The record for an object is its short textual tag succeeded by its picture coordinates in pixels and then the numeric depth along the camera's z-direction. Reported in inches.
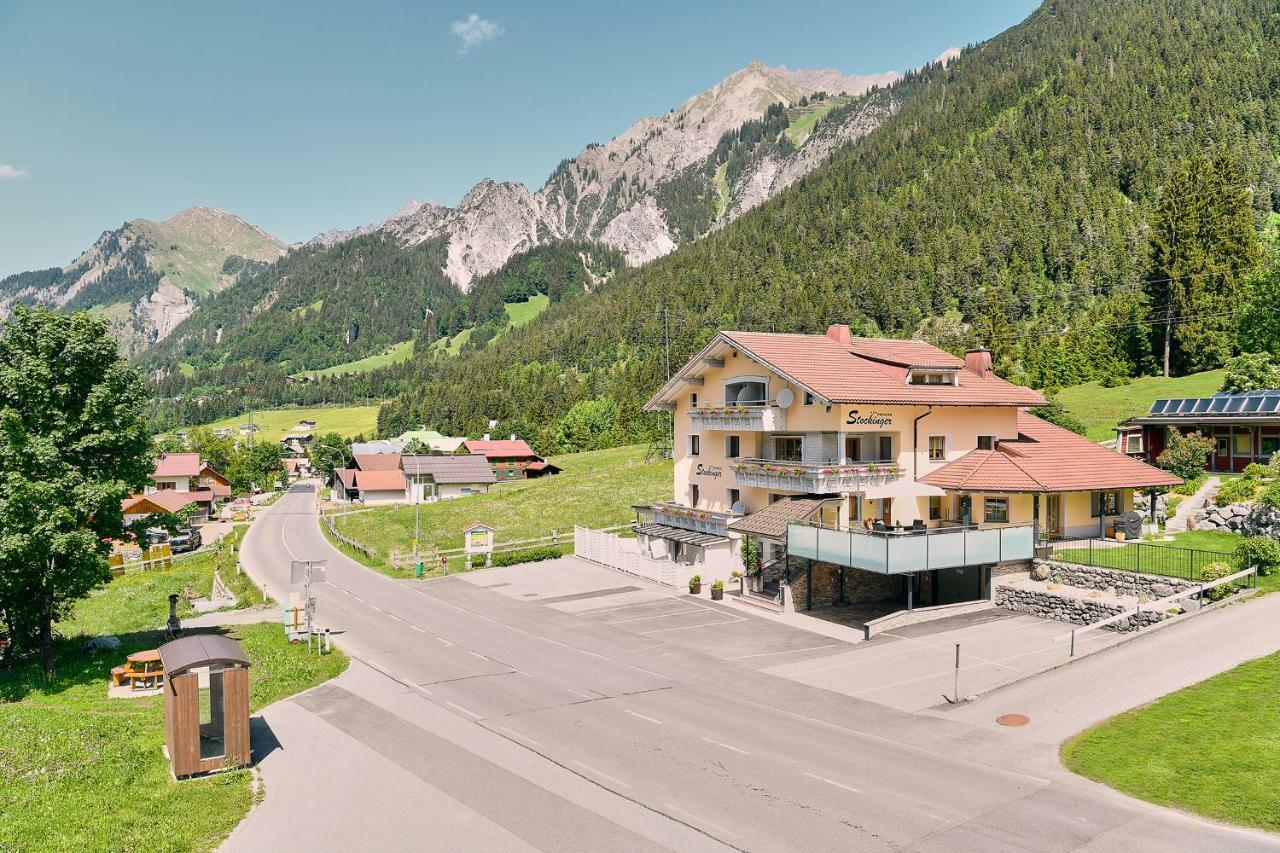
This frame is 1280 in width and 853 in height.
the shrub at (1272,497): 1330.0
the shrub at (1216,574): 1130.0
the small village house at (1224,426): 1754.2
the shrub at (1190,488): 1665.8
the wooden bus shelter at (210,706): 724.7
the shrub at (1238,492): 1476.4
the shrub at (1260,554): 1160.8
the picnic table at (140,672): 1055.0
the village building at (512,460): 4372.5
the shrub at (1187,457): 1715.1
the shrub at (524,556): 1955.0
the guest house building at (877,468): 1424.7
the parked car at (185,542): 2755.9
